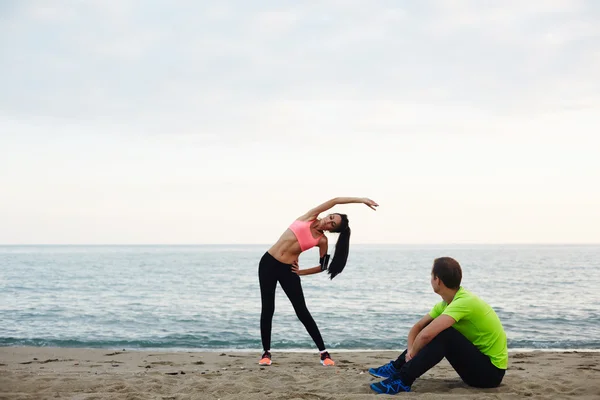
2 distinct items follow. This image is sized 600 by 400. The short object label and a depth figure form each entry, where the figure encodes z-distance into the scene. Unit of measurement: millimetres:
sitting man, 4656
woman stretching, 6684
